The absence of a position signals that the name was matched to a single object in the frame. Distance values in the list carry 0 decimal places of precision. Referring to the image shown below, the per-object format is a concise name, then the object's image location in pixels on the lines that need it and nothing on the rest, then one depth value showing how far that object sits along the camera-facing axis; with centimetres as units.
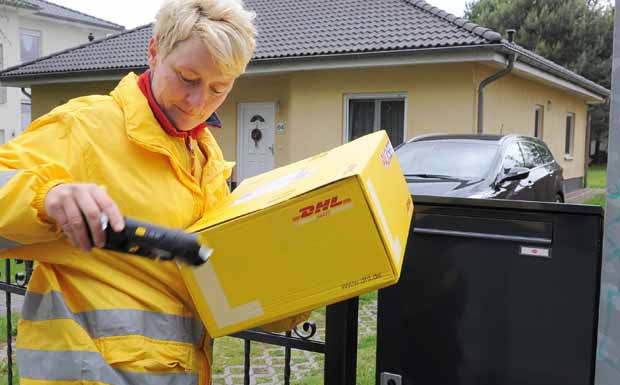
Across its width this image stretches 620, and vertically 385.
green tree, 2967
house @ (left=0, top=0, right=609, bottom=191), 1134
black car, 639
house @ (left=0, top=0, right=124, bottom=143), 2408
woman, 126
